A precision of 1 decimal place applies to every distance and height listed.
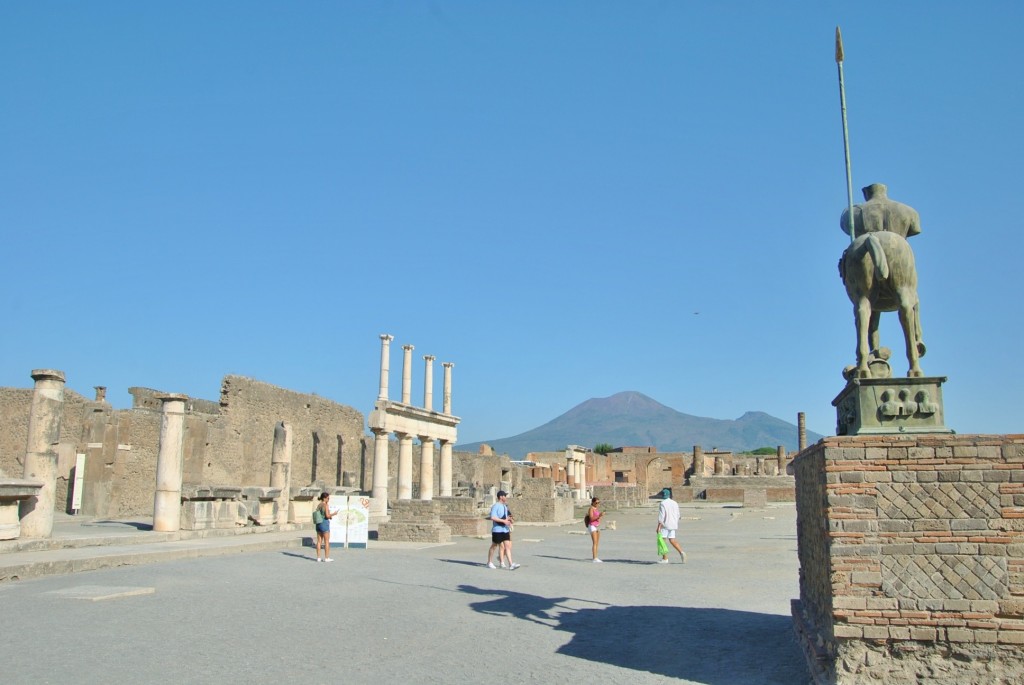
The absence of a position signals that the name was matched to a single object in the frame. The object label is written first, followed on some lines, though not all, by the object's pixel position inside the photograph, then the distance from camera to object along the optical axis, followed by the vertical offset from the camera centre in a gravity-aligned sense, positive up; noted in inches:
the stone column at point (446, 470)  1325.0 +26.4
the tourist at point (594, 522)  613.0 -25.0
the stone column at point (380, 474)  1106.7 +16.5
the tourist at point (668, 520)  589.9 -22.0
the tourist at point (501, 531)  553.3 -28.4
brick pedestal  213.3 -17.6
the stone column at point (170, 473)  709.9 +10.4
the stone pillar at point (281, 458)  915.4 +30.2
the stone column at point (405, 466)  1167.6 +28.5
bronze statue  249.8 +63.4
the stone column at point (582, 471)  2058.3 +40.5
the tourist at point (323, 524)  587.8 -25.9
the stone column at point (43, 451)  563.5 +23.4
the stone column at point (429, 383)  1266.0 +154.3
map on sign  705.6 -31.1
